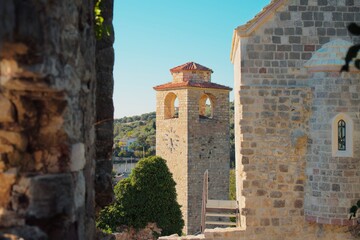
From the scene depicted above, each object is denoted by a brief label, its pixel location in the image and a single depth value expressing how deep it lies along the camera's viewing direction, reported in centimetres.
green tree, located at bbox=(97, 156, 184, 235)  2144
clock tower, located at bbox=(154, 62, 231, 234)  2616
